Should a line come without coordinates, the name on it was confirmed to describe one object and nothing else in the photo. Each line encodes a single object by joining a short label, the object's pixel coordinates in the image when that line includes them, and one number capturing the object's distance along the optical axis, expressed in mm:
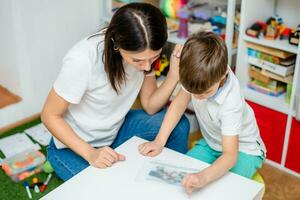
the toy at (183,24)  2086
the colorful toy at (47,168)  1819
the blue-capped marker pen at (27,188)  1705
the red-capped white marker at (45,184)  1737
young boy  1105
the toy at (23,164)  1836
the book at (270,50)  1787
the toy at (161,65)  2322
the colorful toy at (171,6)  2205
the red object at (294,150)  1807
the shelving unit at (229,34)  1830
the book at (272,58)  1815
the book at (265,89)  1903
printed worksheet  1099
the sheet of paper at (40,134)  2088
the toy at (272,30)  1815
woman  1184
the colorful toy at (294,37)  1716
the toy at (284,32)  1837
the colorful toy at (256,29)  1814
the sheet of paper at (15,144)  2002
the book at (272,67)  1804
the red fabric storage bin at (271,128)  1854
